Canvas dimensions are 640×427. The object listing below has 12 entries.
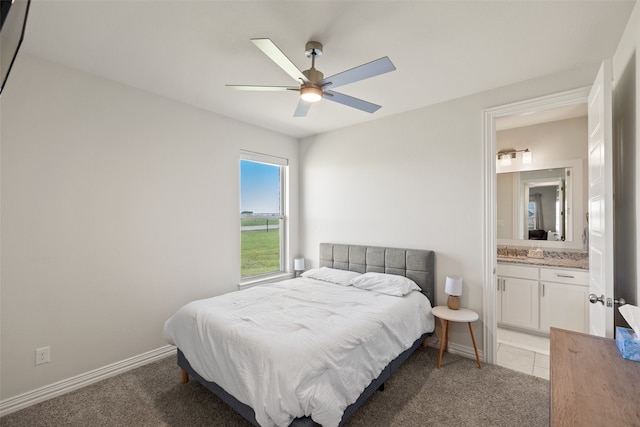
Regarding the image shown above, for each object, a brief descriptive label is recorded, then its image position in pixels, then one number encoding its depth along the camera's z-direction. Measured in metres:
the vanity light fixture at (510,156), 3.83
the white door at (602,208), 1.60
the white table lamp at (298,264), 4.20
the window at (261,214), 3.84
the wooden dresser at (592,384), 0.89
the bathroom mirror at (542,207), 3.57
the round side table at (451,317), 2.62
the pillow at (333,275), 3.30
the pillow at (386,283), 2.84
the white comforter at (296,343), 1.55
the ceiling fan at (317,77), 1.67
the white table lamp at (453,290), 2.79
